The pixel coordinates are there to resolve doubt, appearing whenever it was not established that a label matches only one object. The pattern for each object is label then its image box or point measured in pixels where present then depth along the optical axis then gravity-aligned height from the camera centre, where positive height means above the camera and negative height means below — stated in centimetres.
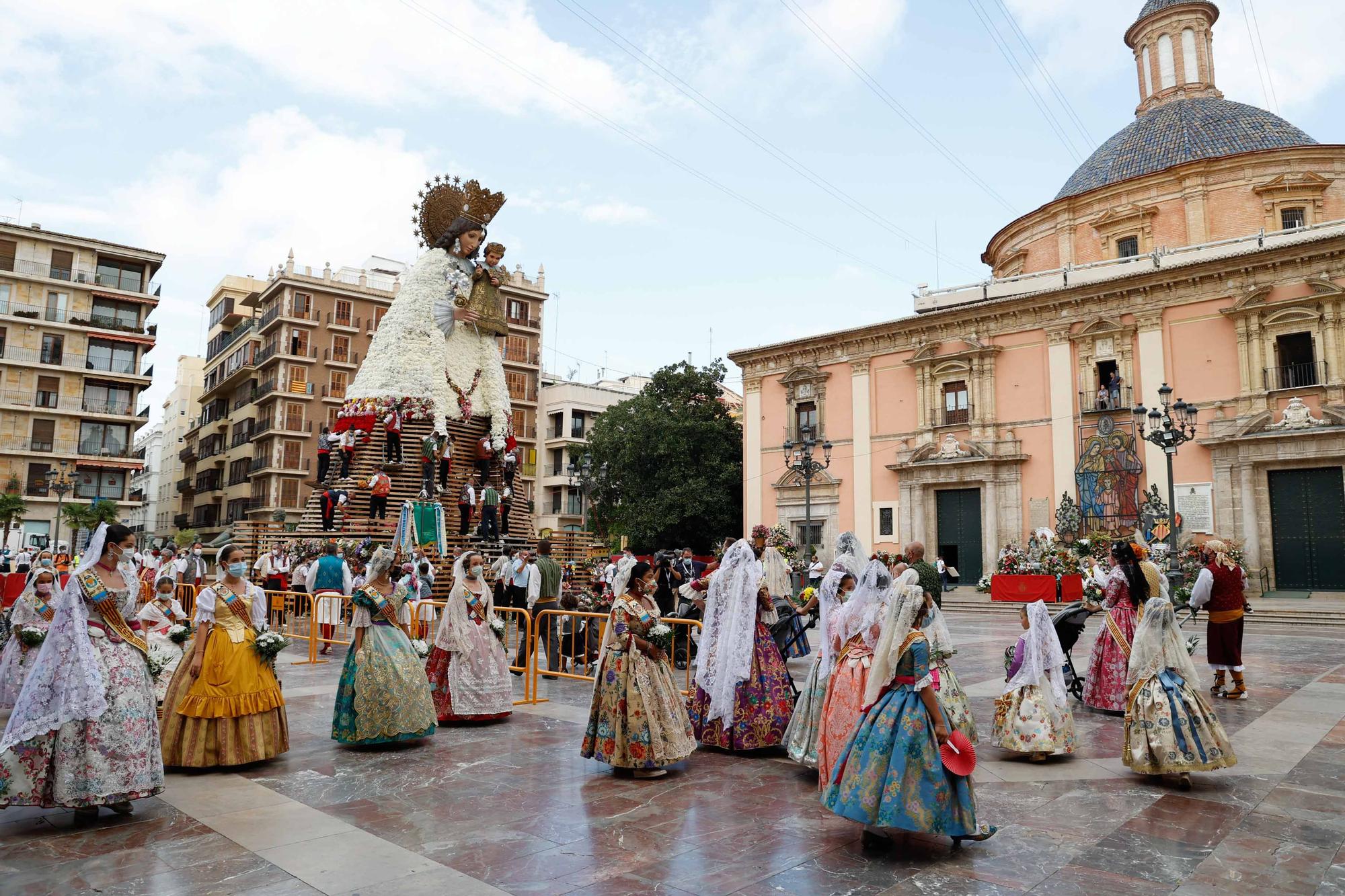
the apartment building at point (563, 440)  5044 +636
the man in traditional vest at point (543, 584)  1228 -49
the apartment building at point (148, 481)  6850 +521
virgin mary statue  2002 +492
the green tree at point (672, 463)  3566 +368
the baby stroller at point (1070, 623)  875 -67
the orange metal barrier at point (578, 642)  943 -118
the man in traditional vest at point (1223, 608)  905 -51
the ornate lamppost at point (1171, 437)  1681 +251
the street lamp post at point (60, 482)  3458 +251
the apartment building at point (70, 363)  4272 +913
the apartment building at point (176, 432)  6281 +822
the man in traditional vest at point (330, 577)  1433 -50
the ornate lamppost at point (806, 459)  2327 +297
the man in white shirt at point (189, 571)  1600 -48
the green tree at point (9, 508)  3722 +144
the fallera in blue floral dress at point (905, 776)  440 -112
